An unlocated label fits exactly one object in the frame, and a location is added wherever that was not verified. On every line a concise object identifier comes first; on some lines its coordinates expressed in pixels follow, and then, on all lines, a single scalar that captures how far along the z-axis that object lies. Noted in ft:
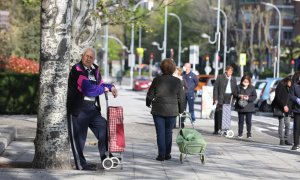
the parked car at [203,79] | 168.04
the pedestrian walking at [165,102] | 43.34
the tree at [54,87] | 36.40
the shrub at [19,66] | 104.63
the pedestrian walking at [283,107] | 57.52
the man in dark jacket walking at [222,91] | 65.00
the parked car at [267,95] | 111.47
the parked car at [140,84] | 220.84
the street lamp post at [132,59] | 237.04
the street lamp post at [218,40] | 117.15
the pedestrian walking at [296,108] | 53.36
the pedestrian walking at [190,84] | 74.79
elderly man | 36.78
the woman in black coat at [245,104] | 63.21
